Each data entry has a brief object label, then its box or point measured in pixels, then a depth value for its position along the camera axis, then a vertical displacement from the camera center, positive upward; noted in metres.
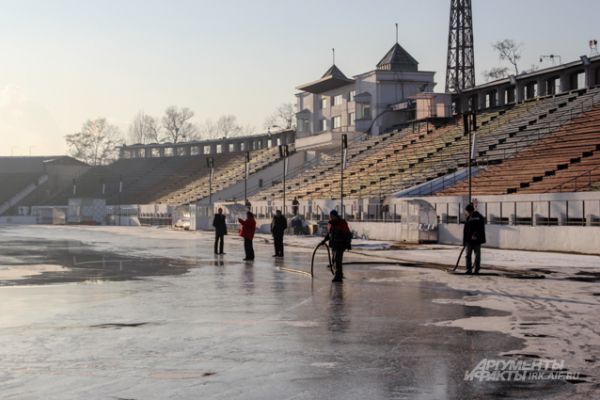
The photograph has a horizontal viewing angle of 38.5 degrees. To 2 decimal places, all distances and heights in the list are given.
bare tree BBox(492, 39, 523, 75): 119.00 +23.92
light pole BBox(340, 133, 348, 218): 53.45 +1.34
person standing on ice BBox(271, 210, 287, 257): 30.91 -0.26
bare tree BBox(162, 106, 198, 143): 166.25 +19.39
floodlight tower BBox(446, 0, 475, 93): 89.38 +18.54
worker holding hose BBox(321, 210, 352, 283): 20.92 -0.40
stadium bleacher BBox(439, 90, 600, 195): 42.12 +3.49
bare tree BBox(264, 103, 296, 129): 153.16 +19.23
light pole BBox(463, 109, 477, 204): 41.37 +5.01
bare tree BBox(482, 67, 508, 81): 119.06 +20.78
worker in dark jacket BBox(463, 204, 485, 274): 23.23 -0.30
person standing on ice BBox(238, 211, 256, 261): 29.39 -0.35
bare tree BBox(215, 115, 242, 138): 170.88 +18.76
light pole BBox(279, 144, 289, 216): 63.48 +5.38
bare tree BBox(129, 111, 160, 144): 167.25 +17.69
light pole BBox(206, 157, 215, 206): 79.25 +5.66
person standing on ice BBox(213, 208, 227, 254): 33.09 -0.08
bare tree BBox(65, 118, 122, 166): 162.12 +15.04
